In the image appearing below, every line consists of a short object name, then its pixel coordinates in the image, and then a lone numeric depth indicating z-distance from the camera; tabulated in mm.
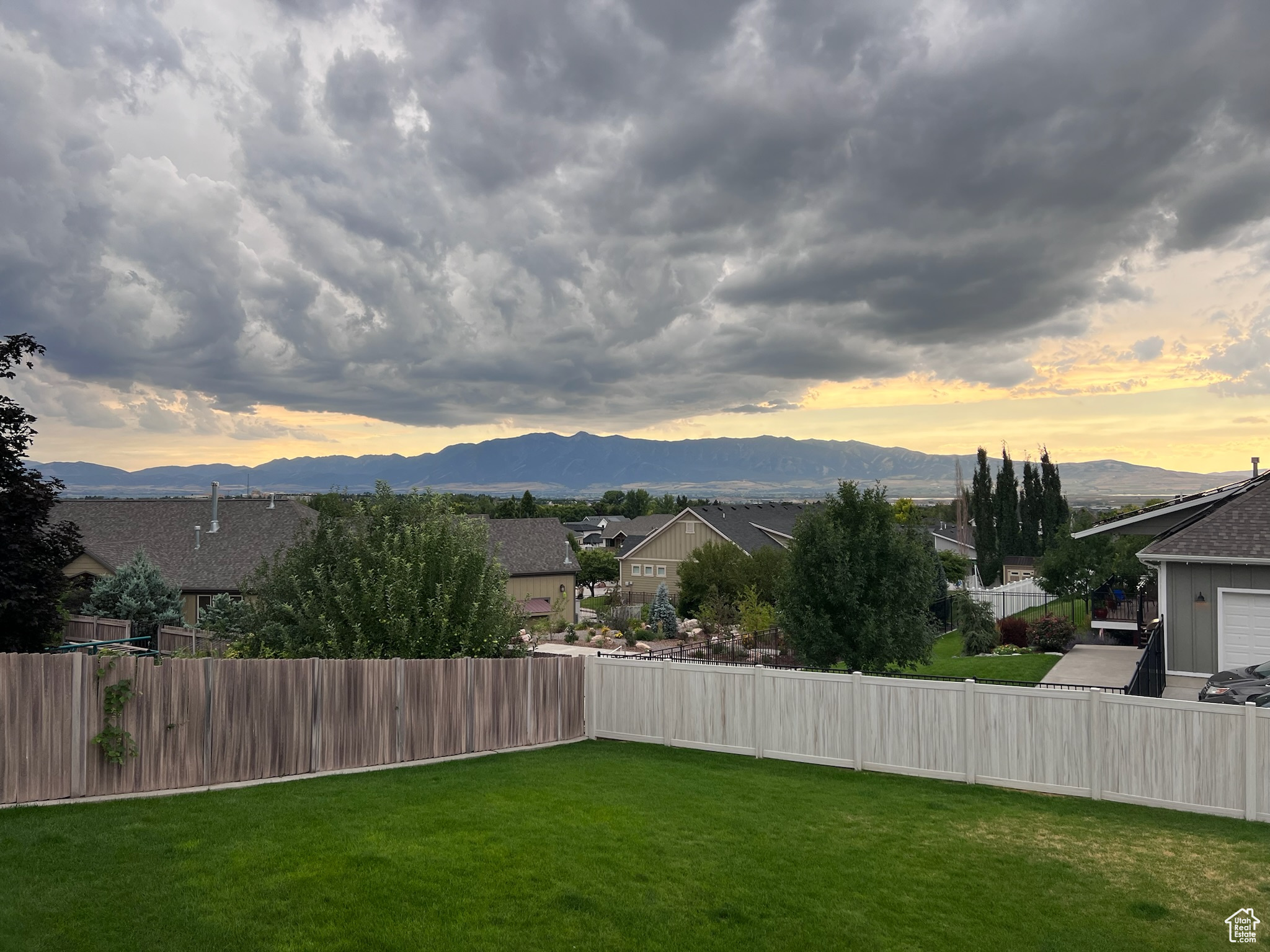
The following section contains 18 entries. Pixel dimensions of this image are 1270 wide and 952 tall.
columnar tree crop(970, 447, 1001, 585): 70312
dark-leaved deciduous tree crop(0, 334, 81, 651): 14711
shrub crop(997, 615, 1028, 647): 31688
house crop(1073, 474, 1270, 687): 19438
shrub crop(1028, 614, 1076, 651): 29578
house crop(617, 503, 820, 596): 60750
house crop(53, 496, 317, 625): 35656
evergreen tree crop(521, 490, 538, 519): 99012
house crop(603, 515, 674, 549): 79812
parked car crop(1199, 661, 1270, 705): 15242
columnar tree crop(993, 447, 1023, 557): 70750
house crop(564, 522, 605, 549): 118094
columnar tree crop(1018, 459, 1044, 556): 70875
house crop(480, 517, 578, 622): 49375
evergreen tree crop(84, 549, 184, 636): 27500
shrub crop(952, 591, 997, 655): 31656
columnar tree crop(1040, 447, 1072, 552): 70750
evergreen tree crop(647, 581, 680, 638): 40688
